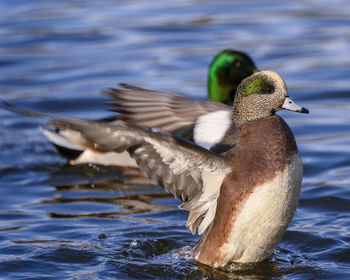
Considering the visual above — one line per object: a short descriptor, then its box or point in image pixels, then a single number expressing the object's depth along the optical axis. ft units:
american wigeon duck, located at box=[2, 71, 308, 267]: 29.04
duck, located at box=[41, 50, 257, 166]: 36.86
